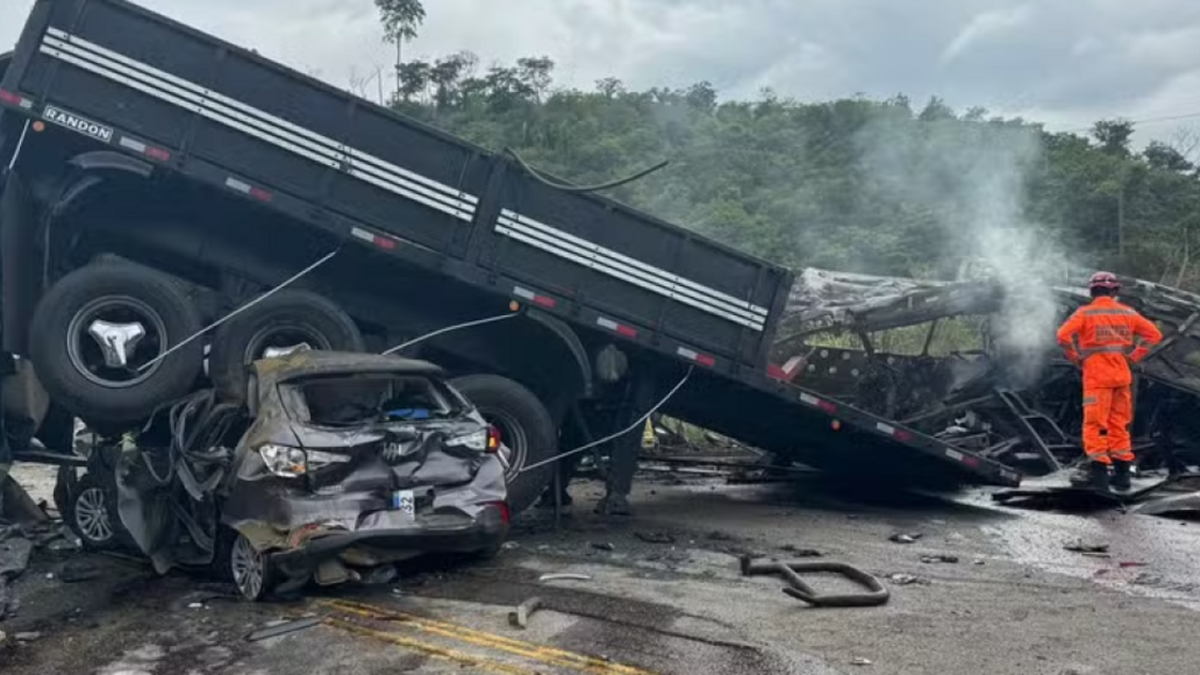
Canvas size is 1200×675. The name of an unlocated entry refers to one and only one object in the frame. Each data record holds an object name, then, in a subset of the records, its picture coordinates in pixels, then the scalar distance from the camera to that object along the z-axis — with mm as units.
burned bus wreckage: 10352
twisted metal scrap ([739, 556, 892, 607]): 5754
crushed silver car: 5785
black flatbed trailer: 7246
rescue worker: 9258
